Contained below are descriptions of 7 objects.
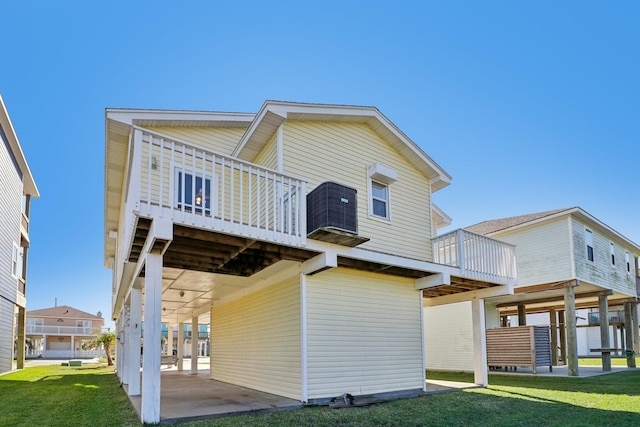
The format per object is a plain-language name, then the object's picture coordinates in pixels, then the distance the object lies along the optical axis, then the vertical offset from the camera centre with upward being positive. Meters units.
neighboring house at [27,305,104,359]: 45.58 -4.46
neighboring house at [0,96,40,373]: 17.83 +2.31
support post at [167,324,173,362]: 25.83 -2.86
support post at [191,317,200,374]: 18.36 -2.37
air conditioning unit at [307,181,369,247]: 8.36 +1.30
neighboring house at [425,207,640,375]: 16.59 +0.31
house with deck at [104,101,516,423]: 7.66 +0.64
